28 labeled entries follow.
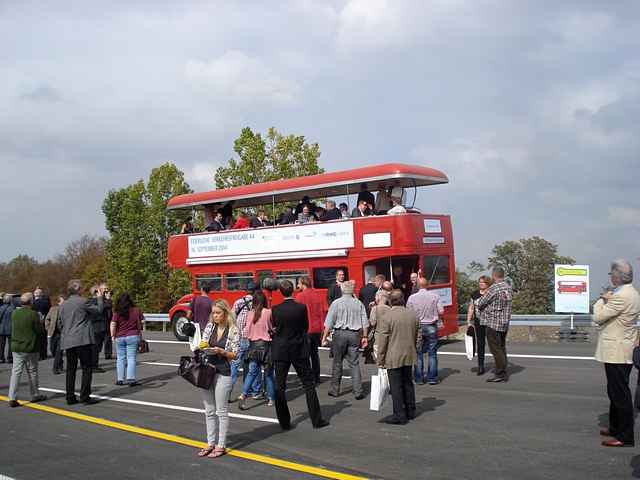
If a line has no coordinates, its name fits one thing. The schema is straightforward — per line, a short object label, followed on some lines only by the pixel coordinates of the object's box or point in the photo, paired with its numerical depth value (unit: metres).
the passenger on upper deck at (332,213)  18.28
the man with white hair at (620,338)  6.96
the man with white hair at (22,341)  10.92
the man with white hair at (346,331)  10.59
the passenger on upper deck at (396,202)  16.92
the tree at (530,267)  41.88
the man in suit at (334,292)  14.35
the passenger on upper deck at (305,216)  18.97
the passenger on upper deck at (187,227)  22.73
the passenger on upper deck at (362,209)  17.55
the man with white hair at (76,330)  10.44
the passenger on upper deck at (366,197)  18.12
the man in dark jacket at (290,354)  8.35
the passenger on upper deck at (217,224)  21.59
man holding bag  8.55
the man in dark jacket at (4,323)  17.52
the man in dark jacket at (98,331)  14.89
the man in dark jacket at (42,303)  17.36
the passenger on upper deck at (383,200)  17.95
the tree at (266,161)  39.62
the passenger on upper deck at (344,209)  18.23
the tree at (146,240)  59.47
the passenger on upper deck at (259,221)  20.28
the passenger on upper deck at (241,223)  20.72
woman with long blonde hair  7.23
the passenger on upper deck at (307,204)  19.36
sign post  18.91
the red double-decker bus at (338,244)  17.12
